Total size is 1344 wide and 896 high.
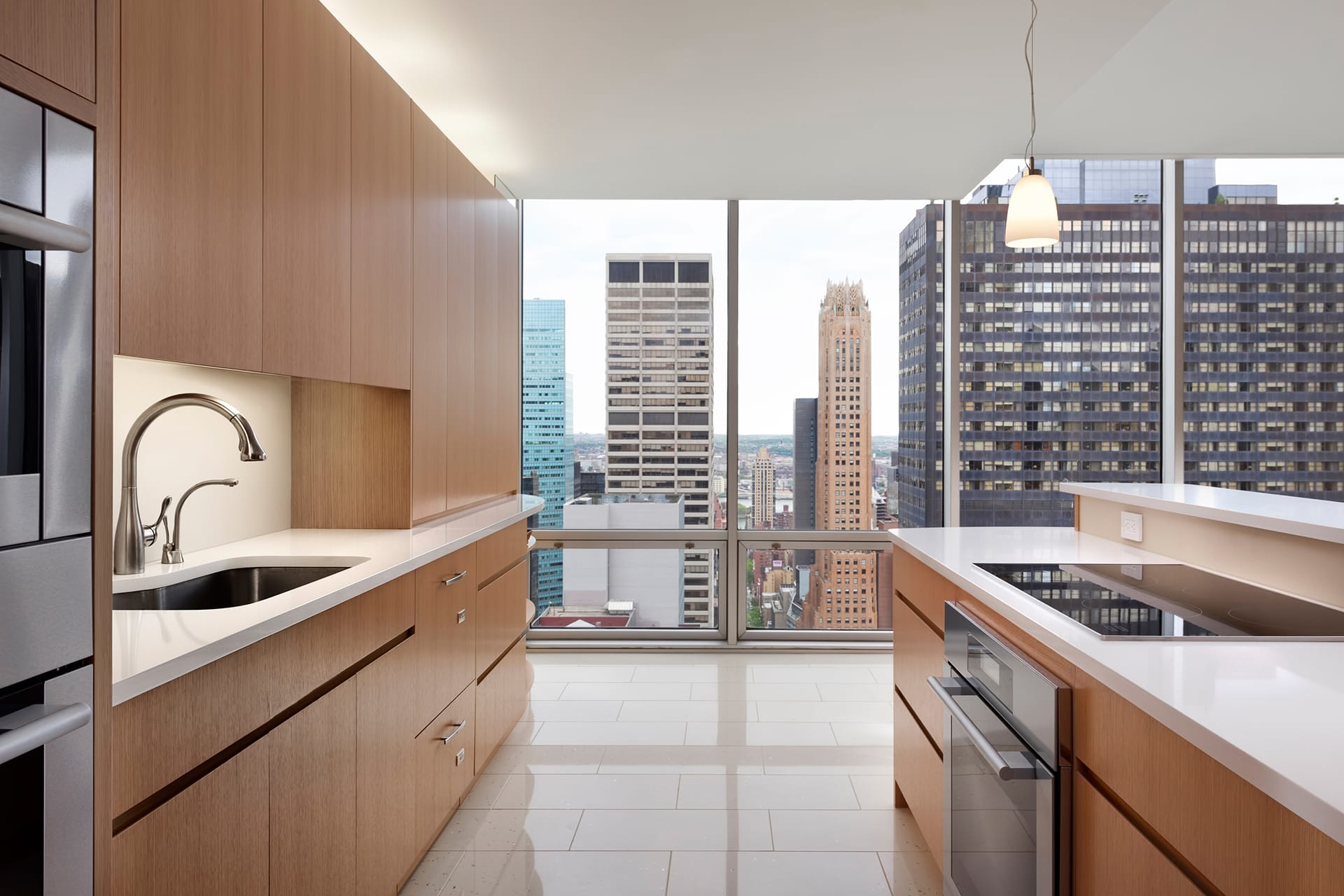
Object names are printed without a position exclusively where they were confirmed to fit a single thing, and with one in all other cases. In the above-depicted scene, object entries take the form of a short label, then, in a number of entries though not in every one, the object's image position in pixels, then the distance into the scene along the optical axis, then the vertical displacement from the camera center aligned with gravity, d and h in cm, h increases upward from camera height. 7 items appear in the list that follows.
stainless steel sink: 175 -36
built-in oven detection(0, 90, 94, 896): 72 -6
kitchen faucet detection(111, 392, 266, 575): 159 -15
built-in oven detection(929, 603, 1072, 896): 119 -60
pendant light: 219 +75
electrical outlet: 205 -23
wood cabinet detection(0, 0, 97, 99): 73 +45
